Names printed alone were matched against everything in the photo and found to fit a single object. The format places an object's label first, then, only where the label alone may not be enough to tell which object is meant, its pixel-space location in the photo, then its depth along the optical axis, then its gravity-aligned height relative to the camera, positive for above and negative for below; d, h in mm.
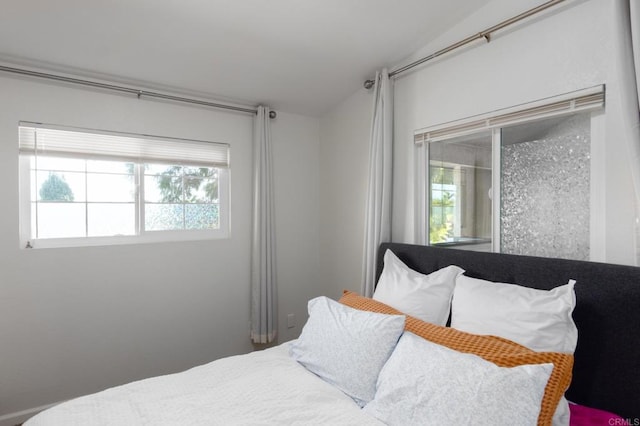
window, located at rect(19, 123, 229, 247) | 2297 +181
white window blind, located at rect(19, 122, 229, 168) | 2268 +480
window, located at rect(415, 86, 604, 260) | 1690 +186
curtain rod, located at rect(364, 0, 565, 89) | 1717 +1009
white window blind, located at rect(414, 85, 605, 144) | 1595 +525
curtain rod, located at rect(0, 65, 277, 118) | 2138 +865
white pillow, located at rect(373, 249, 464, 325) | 1796 -444
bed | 1271 -673
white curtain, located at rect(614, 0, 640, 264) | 1348 +528
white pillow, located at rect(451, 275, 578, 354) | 1357 -435
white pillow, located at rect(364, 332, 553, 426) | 1050 -586
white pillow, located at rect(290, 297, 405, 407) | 1465 -614
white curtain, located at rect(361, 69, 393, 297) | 2525 +224
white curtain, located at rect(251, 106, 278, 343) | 2934 -259
